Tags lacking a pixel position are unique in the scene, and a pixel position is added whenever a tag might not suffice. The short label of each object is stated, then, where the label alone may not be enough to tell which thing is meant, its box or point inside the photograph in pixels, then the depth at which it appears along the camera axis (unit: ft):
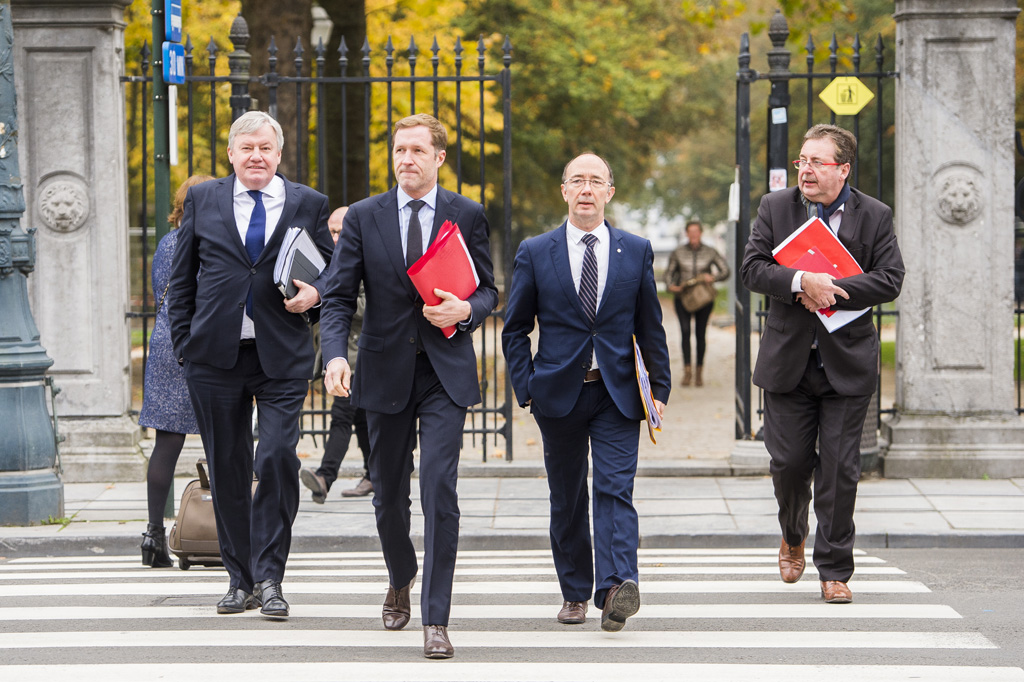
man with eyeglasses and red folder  38.99
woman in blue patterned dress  44.04
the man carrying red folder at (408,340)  33.81
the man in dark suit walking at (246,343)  36.78
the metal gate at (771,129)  60.34
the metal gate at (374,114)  61.31
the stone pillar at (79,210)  61.98
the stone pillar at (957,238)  60.75
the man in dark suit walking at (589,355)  34.96
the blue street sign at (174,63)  52.80
